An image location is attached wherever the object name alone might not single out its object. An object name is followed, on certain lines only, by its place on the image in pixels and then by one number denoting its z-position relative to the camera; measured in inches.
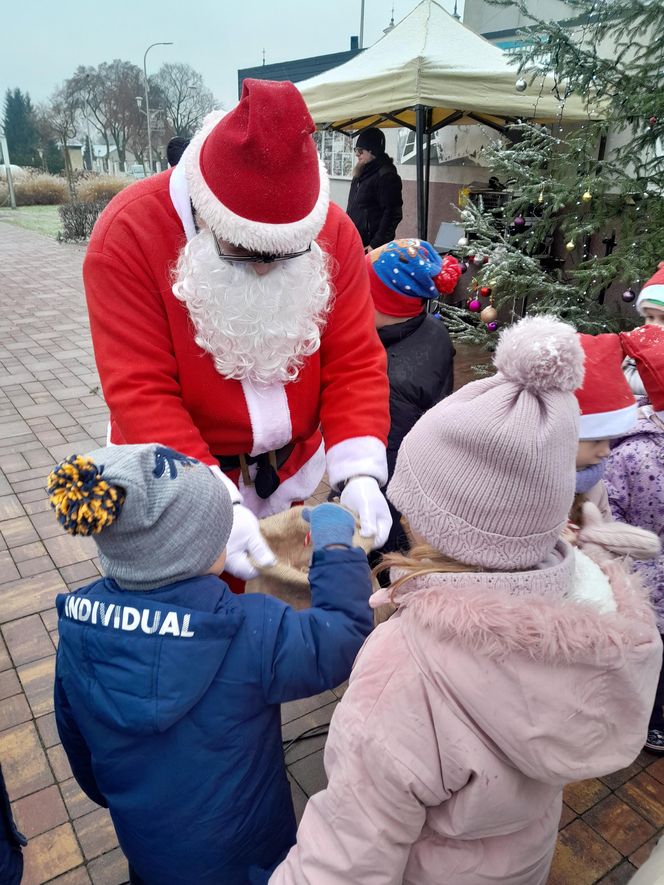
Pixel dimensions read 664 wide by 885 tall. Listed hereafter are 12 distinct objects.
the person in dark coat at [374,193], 270.8
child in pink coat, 39.7
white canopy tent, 218.7
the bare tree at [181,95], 1781.5
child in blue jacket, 44.9
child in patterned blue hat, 103.8
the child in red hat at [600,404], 71.0
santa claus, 60.1
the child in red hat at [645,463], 78.3
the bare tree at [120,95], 1760.6
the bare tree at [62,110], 1568.7
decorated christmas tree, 141.7
